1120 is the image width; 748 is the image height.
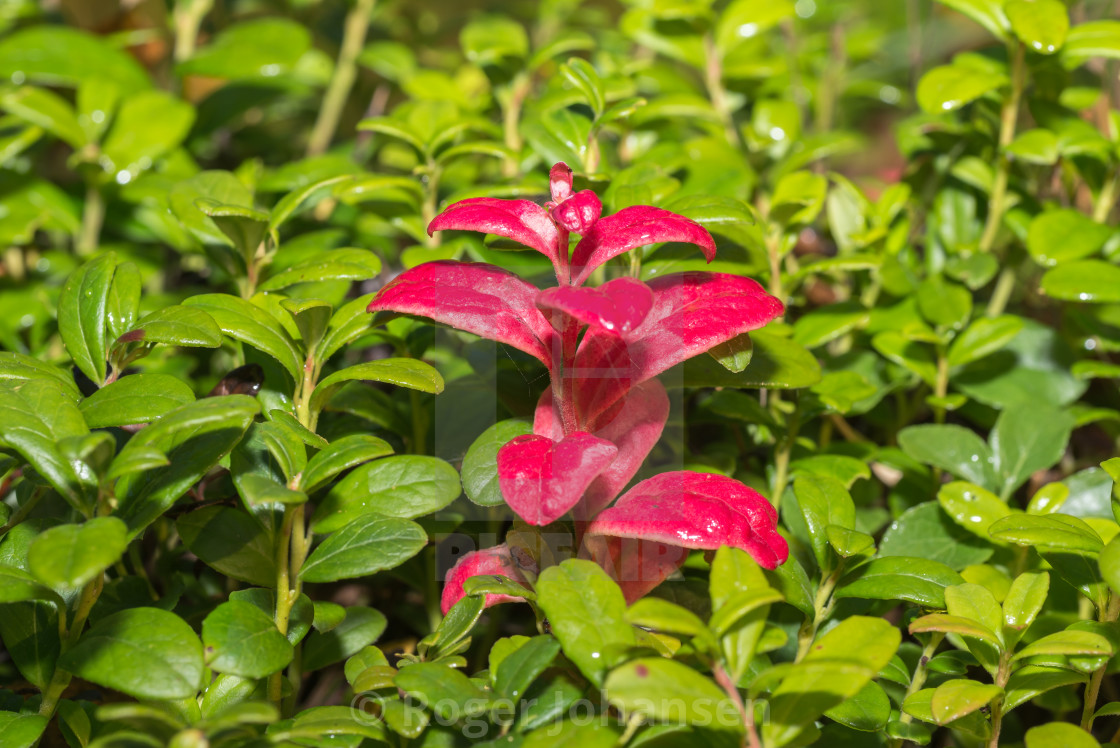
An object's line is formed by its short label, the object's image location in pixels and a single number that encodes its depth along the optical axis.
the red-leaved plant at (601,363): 0.41
